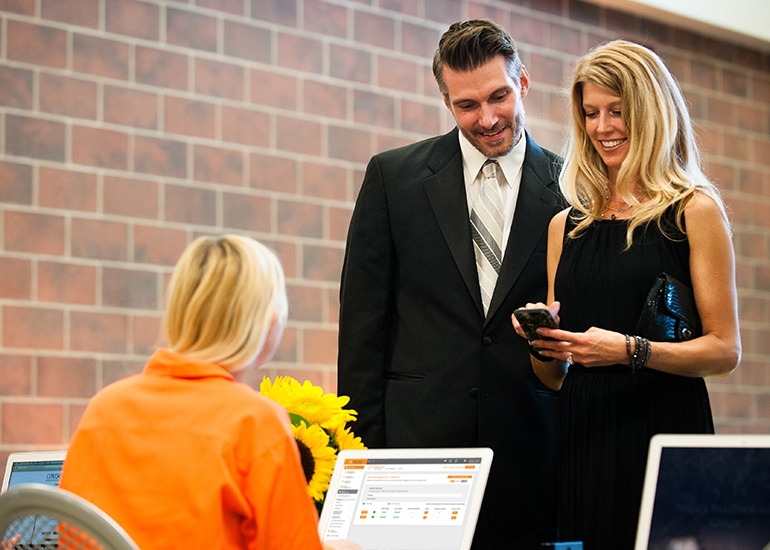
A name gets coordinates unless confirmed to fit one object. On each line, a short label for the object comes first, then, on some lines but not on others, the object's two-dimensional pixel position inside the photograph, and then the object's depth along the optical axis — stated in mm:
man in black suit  5313
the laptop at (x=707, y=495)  4199
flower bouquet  4743
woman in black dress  4818
